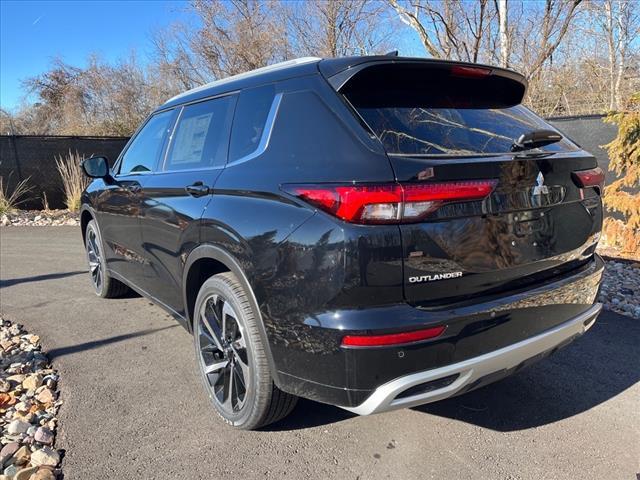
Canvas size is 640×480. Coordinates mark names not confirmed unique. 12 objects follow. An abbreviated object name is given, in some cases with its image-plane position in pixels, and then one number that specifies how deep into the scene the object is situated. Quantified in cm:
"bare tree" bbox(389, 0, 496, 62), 1114
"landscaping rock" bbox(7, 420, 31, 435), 278
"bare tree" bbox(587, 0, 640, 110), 1374
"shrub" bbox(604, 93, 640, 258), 633
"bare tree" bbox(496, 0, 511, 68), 1023
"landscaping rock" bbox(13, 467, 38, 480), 237
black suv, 196
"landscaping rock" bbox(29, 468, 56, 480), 236
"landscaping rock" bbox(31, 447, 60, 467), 250
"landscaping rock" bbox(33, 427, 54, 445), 270
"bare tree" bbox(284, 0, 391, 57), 1455
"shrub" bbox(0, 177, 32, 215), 1181
